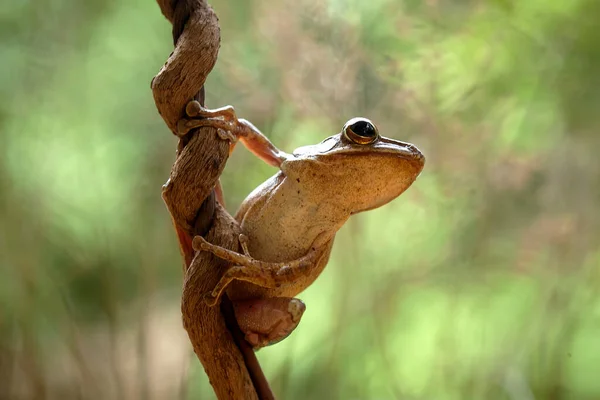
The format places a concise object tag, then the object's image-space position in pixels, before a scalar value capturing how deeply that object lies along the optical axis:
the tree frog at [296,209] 0.67
